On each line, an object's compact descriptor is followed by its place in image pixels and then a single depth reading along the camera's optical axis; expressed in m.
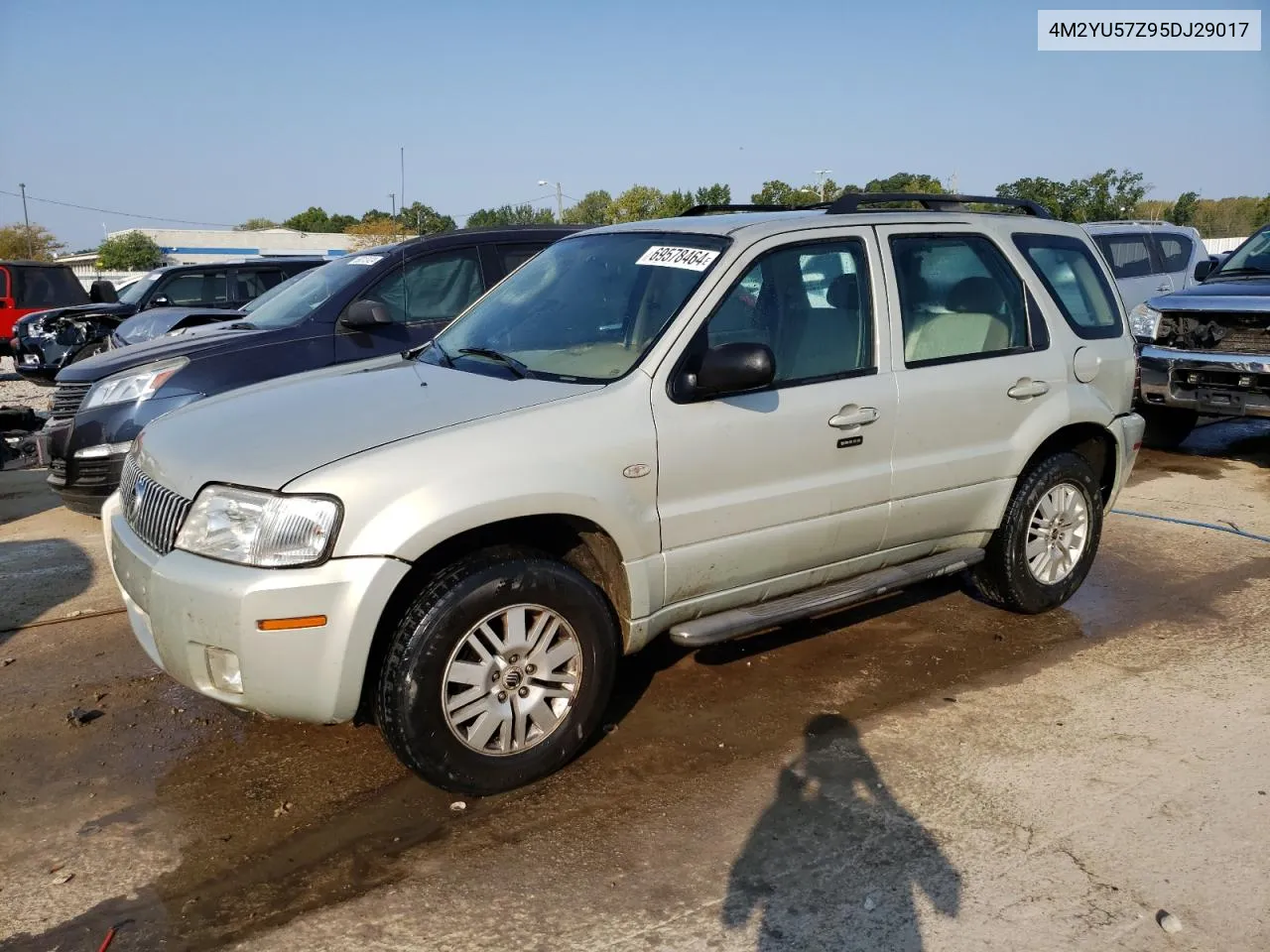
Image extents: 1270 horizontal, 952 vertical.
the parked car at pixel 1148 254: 12.05
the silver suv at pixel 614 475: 3.19
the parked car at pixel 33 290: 16.62
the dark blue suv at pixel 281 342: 6.24
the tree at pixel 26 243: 72.50
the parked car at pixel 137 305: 11.89
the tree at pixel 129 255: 68.00
